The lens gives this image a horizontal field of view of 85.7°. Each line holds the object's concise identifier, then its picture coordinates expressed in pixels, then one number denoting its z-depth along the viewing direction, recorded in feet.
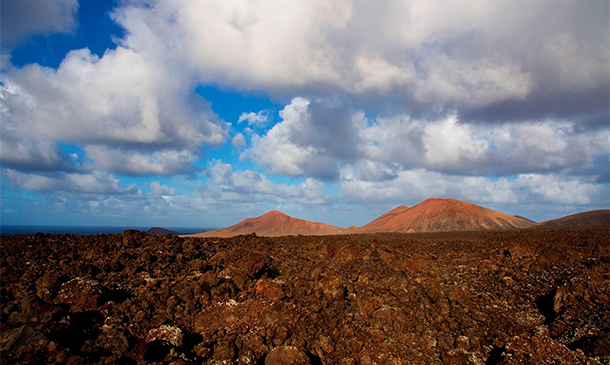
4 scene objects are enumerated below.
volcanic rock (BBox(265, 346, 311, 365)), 25.30
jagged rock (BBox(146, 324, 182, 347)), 26.71
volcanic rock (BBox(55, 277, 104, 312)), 29.33
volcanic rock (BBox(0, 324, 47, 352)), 21.48
